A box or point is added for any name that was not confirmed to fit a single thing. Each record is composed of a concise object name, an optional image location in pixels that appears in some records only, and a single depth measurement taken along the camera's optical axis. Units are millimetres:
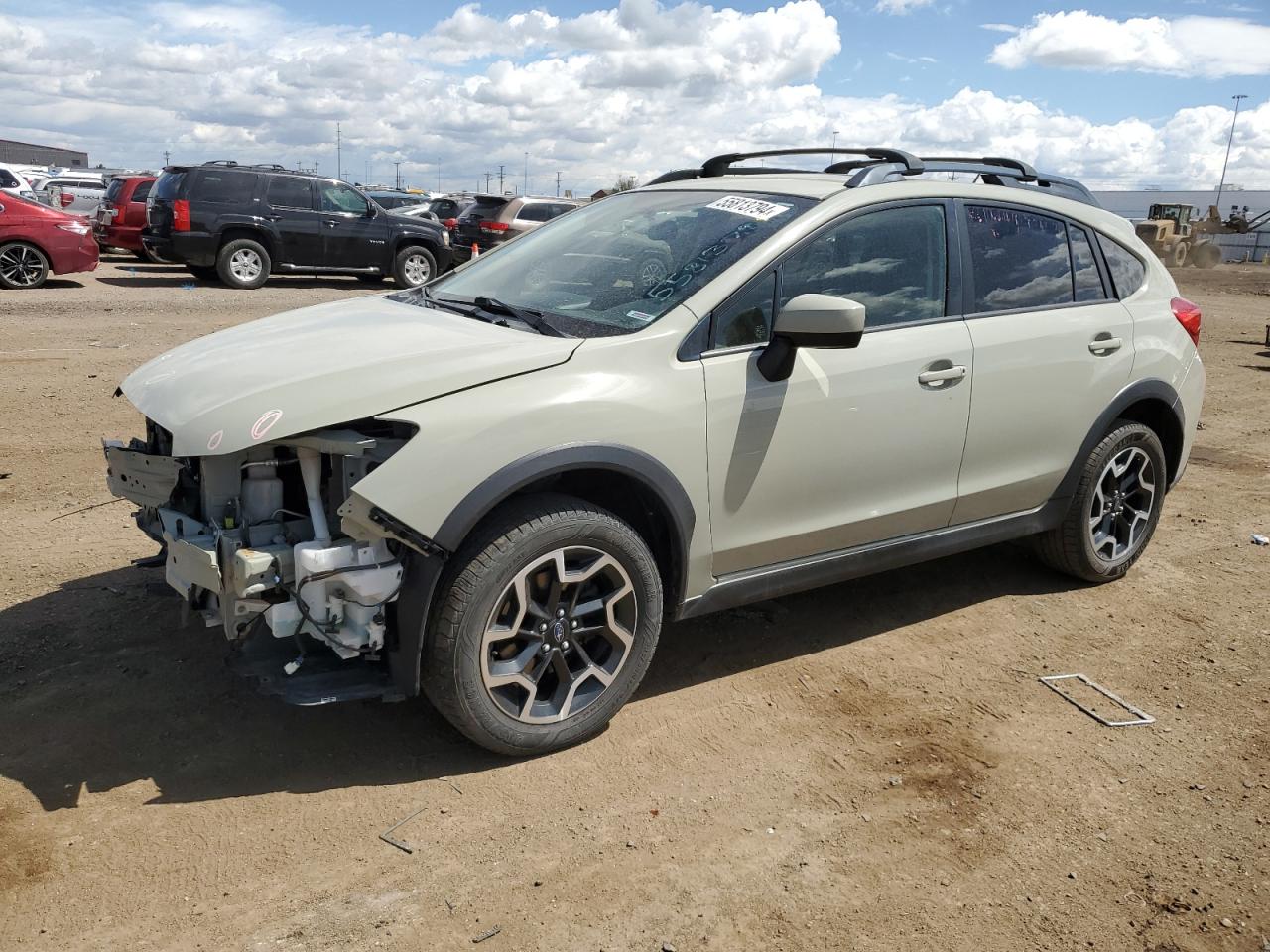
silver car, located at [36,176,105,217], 28344
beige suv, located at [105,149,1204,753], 3186
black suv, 16688
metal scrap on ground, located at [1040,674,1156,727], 3988
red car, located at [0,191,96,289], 15352
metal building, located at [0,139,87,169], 91438
